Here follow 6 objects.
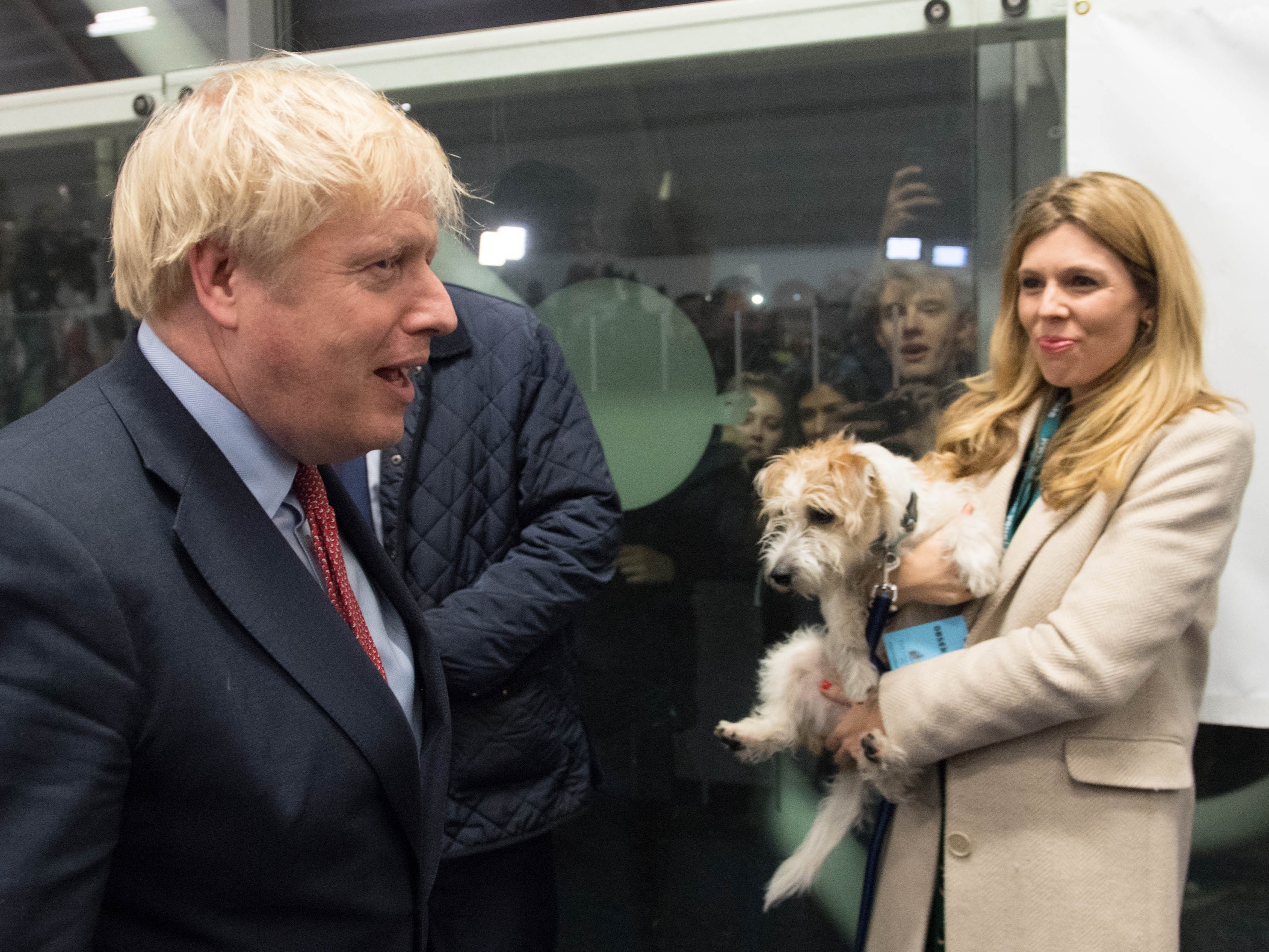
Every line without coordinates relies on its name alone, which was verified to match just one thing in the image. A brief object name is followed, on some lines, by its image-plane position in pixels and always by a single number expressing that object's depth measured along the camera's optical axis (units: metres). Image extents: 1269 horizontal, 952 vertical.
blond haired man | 0.83
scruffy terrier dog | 1.88
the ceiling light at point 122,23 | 3.25
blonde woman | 1.63
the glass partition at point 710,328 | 2.53
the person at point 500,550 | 2.11
